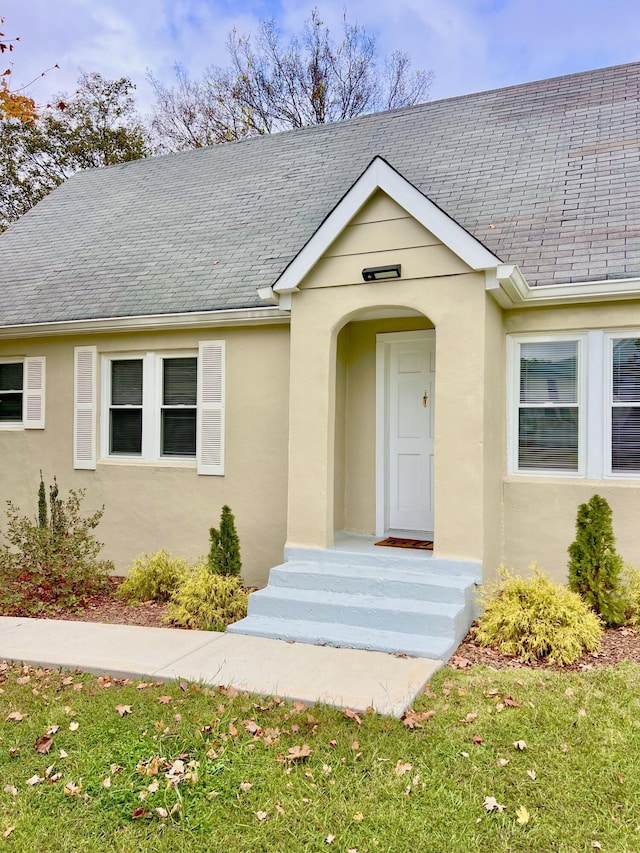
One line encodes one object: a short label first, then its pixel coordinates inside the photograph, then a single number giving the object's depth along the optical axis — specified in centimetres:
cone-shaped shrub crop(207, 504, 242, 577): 707
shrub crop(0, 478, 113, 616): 716
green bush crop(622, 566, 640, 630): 590
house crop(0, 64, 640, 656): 630
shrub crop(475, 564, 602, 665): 519
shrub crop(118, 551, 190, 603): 739
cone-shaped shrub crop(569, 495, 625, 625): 598
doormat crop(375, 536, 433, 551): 704
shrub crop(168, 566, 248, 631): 636
